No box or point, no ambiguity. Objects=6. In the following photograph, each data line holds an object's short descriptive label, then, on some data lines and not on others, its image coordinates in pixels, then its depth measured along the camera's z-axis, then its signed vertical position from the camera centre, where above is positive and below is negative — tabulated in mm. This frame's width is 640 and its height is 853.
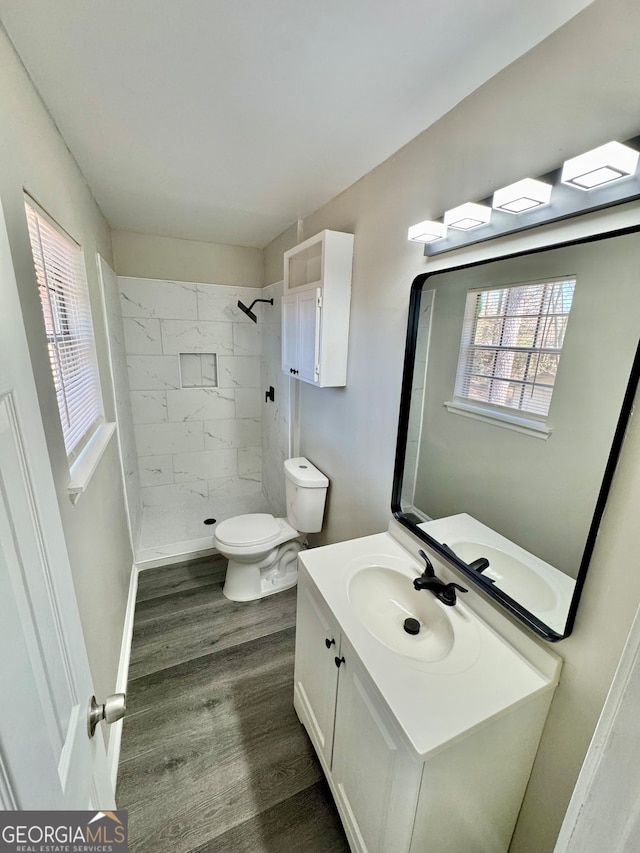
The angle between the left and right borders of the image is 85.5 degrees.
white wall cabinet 1672 +130
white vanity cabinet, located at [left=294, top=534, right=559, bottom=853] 814 -983
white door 412 -413
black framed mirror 800 -181
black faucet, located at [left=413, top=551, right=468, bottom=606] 1141 -806
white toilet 2127 -1246
